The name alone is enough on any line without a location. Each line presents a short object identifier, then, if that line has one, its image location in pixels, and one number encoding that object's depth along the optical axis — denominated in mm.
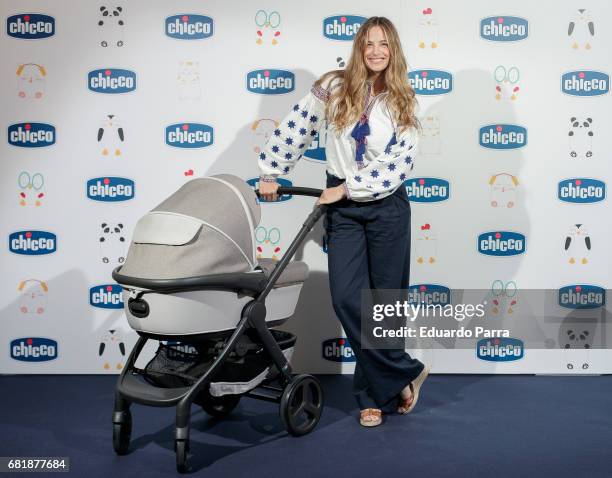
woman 2854
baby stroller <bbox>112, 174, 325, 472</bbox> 2400
